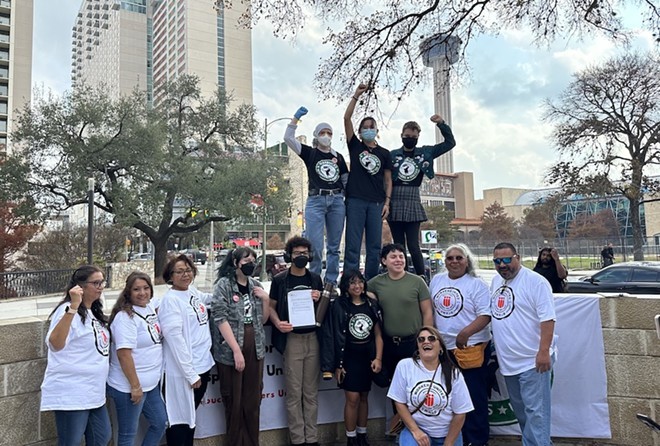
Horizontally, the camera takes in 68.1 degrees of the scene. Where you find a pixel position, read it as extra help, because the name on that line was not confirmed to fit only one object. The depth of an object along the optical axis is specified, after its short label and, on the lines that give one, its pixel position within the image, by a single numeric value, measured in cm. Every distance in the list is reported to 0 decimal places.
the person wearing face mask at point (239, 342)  405
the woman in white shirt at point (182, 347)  377
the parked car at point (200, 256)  5478
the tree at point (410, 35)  746
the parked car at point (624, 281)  1309
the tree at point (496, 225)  6162
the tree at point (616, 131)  2280
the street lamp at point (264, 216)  2658
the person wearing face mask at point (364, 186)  525
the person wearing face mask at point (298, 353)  443
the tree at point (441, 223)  6227
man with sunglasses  387
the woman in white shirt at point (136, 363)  352
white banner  465
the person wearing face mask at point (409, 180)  542
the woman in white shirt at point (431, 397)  355
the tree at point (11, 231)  2173
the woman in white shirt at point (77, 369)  323
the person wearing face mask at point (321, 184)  520
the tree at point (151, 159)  2197
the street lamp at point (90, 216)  1823
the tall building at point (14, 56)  6731
